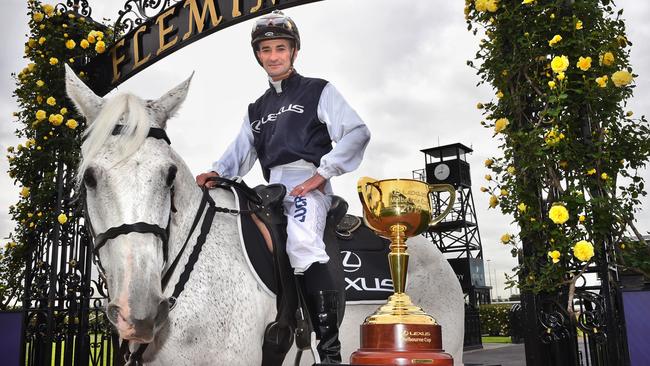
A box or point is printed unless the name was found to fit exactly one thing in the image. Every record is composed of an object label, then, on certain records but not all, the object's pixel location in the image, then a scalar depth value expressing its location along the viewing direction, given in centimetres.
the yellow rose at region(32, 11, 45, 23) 621
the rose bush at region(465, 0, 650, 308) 340
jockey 279
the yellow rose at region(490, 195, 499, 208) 382
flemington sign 561
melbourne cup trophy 226
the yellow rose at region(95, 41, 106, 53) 614
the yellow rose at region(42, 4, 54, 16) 622
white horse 205
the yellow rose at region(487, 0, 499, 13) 380
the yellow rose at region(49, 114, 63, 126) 571
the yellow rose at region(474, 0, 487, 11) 383
